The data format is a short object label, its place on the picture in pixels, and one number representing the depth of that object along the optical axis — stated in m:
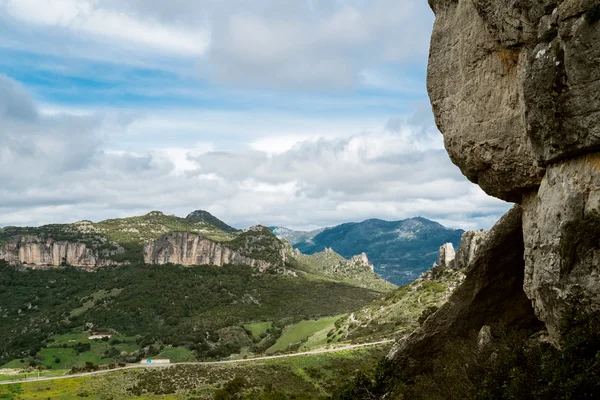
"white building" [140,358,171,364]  77.50
